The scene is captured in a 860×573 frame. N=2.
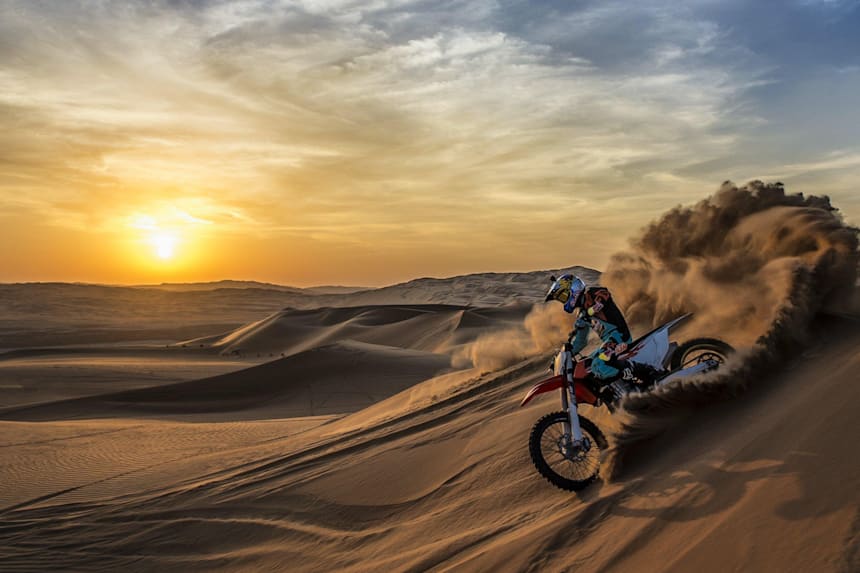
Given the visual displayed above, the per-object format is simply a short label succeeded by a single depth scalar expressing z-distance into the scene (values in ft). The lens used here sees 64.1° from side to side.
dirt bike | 17.62
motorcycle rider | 18.66
